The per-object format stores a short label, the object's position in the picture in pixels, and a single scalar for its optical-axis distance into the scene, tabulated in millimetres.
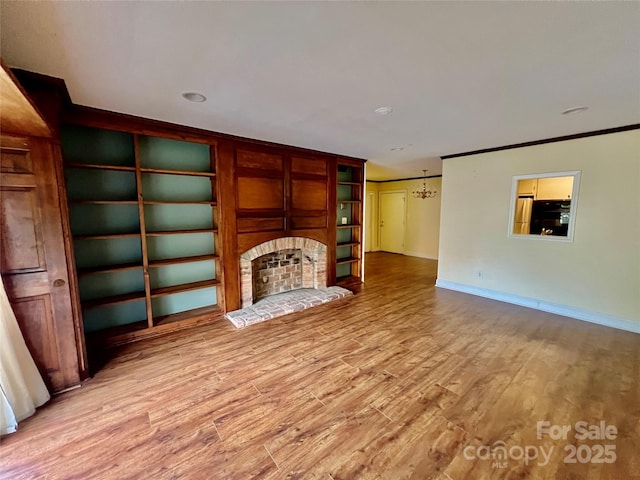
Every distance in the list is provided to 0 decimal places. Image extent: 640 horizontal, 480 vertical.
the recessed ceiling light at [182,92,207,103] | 2275
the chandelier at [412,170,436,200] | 7730
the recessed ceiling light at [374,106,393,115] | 2568
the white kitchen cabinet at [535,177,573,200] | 4168
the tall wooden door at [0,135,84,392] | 1983
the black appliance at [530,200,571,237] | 4027
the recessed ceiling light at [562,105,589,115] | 2596
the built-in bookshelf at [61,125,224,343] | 2846
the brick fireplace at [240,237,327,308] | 3930
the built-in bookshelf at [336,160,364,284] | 5223
